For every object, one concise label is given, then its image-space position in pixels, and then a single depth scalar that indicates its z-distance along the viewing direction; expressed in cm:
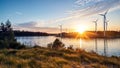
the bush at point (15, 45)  1109
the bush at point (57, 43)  1309
